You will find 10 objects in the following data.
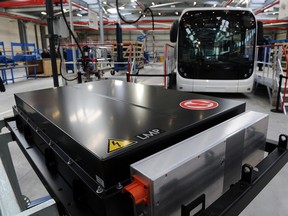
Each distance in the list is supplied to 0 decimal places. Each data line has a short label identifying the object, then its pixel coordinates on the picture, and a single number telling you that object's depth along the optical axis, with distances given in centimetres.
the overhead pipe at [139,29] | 1658
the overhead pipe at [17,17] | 1039
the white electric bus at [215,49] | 437
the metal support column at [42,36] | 1627
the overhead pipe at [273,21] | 1261
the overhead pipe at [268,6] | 748
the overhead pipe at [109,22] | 1301
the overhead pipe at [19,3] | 792
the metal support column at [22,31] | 1457
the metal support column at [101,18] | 788
